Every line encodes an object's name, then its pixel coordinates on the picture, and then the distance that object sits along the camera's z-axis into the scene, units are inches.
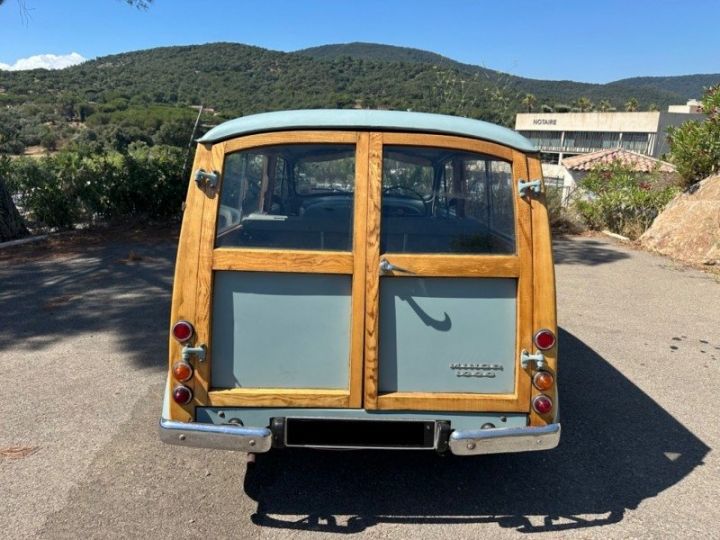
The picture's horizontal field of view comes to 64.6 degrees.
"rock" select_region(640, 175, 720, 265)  381.1
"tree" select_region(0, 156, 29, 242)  398.3
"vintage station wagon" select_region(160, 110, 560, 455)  107.6
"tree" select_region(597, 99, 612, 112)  3241.6
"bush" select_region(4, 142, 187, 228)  432.8
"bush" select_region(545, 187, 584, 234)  495.8
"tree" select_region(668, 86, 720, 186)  422.6
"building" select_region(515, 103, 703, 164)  2465.6
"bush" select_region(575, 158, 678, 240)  474.5
